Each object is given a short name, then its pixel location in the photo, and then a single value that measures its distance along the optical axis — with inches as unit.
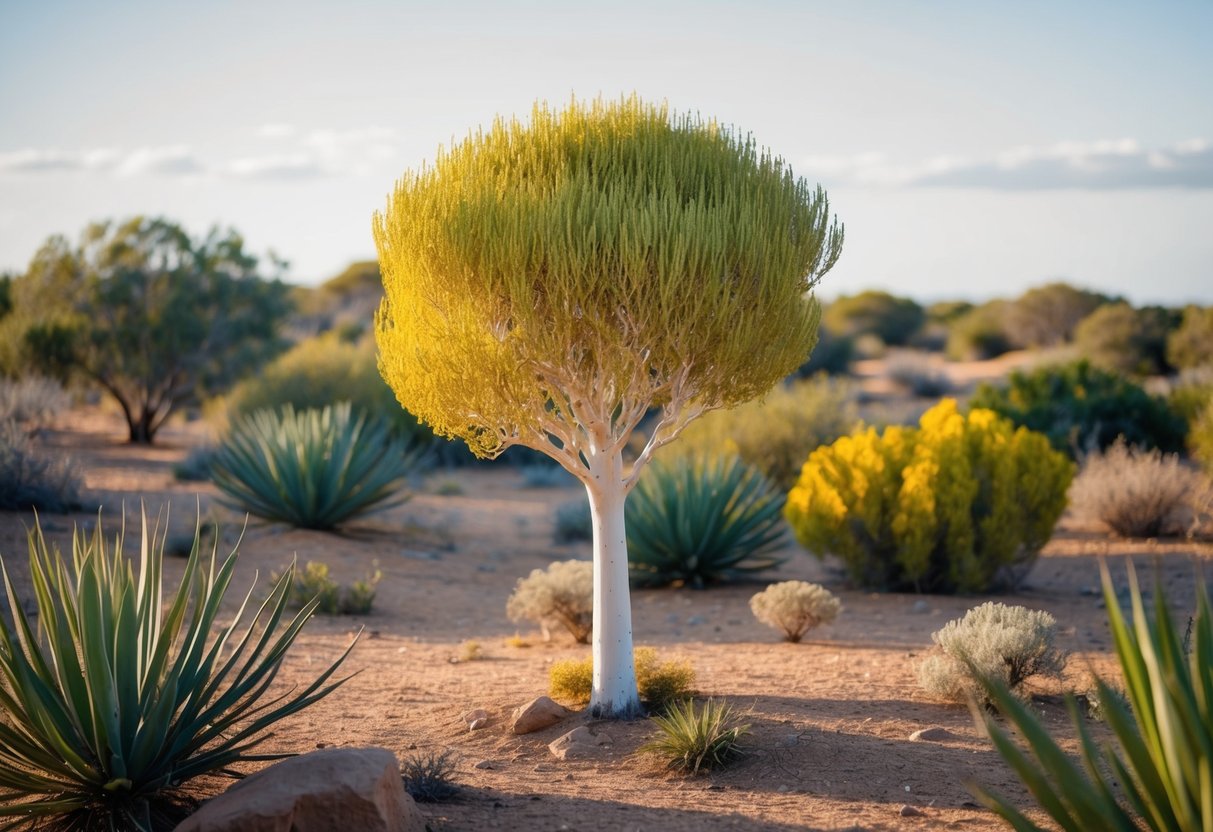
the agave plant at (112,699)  180.5
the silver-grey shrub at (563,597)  351.9
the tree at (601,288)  208.7
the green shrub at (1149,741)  125.4
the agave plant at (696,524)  448.5
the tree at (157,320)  828.0
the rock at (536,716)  245.8
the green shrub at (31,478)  481.1
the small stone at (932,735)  234.5
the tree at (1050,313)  1665.8
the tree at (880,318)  1990.7
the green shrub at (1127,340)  1267.2
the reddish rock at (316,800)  163.9
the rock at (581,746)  228.4
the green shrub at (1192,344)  1195.3
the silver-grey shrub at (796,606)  336.8
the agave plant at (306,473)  516.1
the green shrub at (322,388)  821.2
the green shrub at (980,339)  1706.4
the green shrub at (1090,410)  692.7
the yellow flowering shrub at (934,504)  412.5
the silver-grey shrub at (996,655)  254.5
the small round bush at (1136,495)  513.0
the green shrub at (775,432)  677.9
